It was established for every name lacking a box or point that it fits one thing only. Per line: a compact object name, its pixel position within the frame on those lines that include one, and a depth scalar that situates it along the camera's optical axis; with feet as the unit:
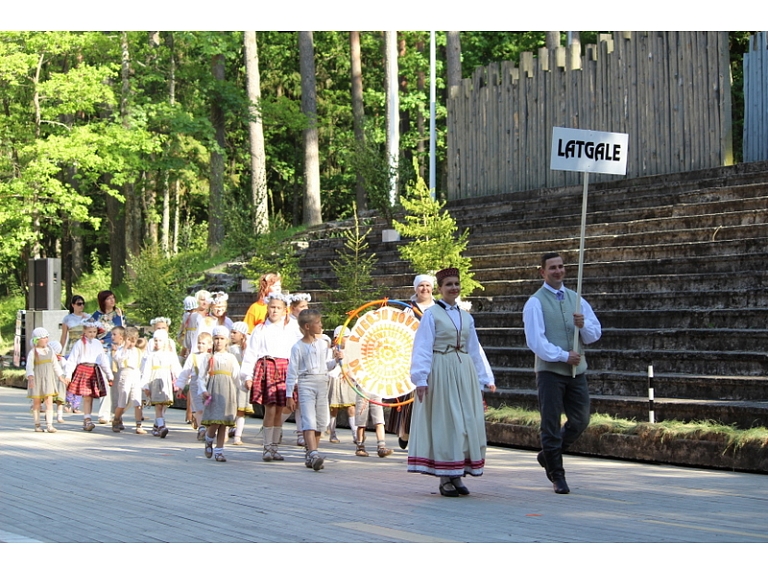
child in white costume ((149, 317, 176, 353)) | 56.35
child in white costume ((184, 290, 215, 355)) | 54.54
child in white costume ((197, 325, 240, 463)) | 43.70
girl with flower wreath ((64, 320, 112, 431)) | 58.95
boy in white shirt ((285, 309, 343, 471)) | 41.50
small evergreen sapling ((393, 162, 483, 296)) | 61.62
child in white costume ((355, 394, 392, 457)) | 44.10
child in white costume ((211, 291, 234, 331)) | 52.54
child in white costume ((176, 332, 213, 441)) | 48.80
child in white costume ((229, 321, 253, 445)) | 48.13
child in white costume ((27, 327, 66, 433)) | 56.44
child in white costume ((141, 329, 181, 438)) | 54.65
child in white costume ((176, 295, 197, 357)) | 56.61
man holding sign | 33.06
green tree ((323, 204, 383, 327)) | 64.69
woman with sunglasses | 63.31
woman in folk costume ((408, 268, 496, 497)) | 33.53
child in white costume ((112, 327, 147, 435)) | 56.85
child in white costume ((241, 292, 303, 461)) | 44.11
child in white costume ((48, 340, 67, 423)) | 58.03
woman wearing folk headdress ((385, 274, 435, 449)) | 42.32
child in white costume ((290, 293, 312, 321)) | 48.37
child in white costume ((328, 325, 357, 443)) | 47.34
